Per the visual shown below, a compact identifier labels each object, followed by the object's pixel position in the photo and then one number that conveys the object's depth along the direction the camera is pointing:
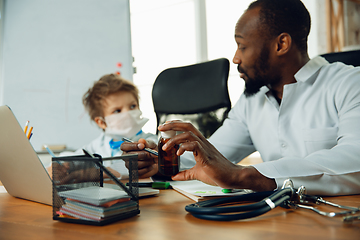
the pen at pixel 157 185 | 0.78
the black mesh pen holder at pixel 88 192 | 0.44
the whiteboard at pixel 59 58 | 2.48
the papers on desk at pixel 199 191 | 0.61
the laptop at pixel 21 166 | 0.54
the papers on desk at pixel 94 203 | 0.44
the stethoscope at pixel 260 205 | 0.44
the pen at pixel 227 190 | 0.65
